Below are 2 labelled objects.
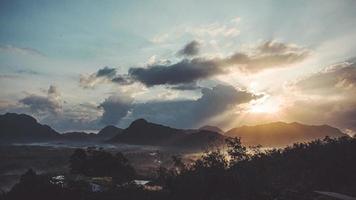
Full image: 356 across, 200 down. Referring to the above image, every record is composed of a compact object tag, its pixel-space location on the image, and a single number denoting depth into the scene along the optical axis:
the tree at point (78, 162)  97.14
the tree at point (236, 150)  63.91
